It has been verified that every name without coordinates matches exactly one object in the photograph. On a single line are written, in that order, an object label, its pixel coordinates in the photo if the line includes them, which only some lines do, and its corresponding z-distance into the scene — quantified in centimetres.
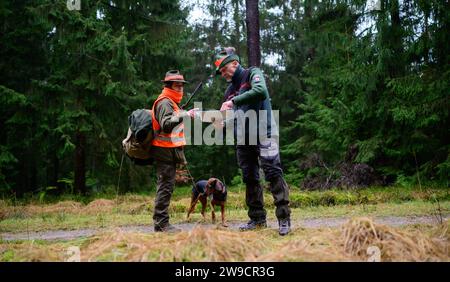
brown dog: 717
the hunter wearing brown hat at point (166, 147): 545
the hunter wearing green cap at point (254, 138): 494
